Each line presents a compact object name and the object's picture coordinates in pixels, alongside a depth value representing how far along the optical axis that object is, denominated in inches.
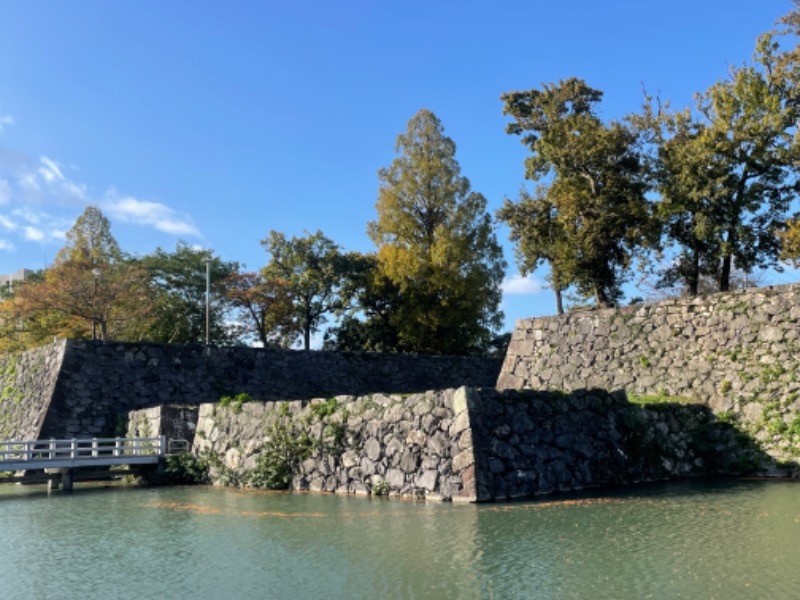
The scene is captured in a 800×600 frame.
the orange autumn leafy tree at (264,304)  1494.8
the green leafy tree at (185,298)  1507.1
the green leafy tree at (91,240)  1596.9
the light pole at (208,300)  1361.1
